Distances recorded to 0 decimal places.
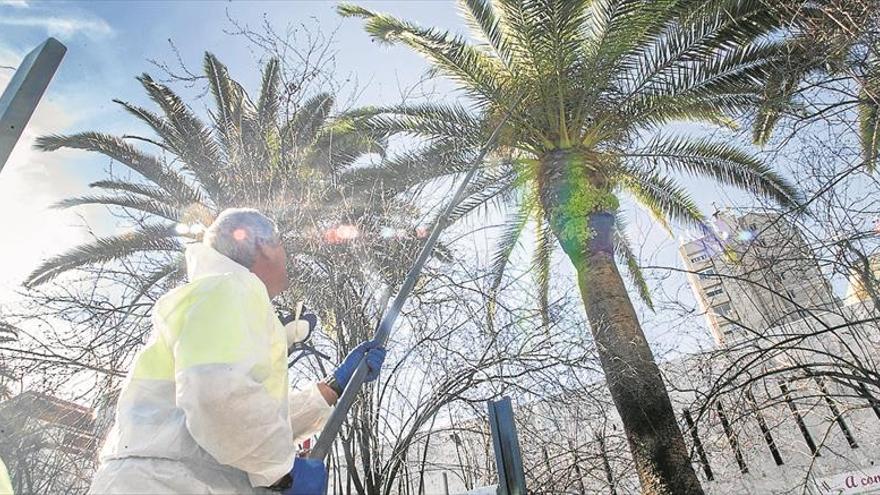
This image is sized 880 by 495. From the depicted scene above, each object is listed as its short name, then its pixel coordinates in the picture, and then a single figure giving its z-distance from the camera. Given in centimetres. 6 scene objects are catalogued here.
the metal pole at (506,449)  244
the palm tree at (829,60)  360
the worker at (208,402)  154
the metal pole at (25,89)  126
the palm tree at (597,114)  747
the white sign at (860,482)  1308
